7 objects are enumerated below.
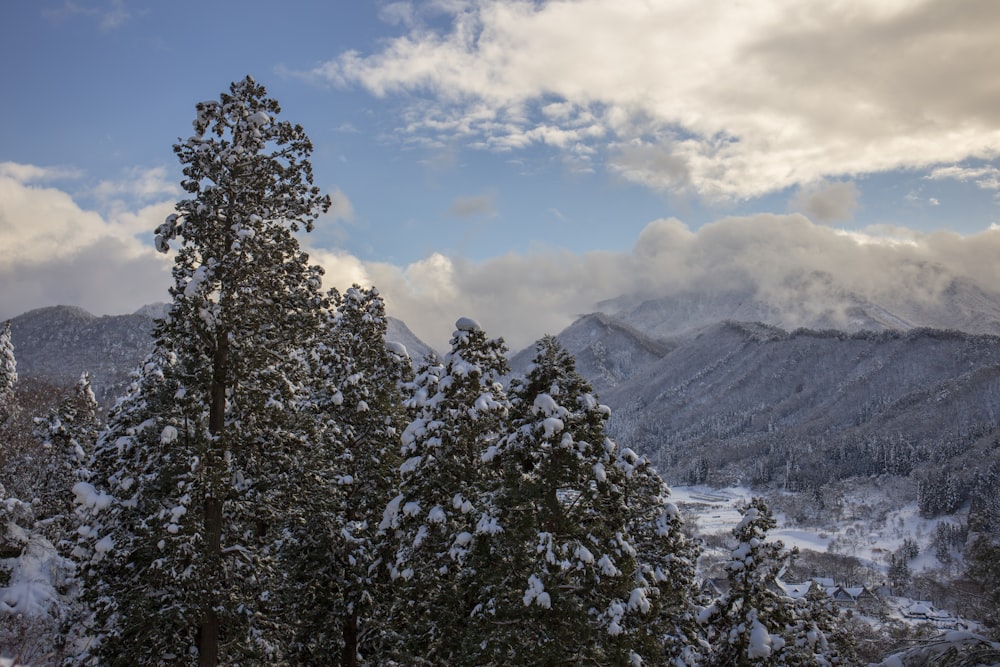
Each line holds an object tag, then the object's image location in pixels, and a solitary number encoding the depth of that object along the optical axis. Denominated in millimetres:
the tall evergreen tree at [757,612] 18438
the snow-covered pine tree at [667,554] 17562
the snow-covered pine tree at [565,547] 12820
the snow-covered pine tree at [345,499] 16403
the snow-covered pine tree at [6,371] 36000
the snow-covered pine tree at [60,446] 39219
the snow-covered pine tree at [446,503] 13969
